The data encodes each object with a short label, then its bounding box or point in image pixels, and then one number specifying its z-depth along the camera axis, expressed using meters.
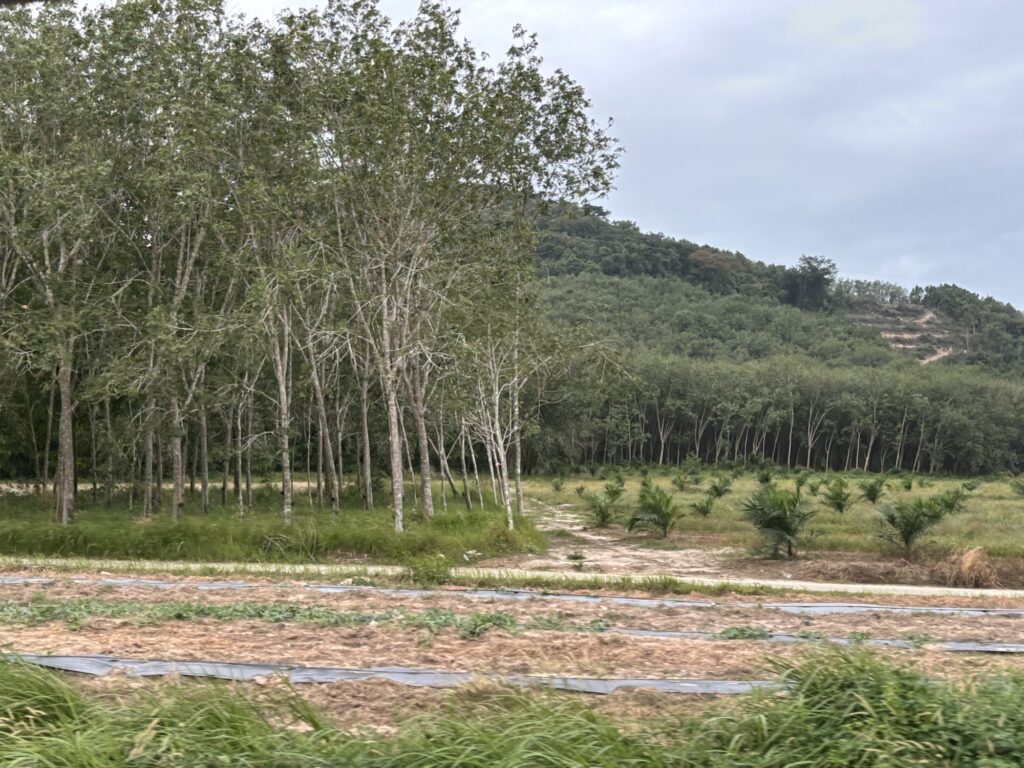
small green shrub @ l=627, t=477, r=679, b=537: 21.50
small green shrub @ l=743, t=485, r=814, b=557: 17.27
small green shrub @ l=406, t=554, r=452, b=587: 11.23
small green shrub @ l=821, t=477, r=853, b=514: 25.59
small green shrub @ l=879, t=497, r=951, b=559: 17.05
